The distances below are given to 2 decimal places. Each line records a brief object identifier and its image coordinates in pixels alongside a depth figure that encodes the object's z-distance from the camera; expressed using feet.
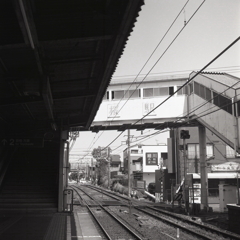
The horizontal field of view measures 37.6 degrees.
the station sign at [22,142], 50.16
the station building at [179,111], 67.22
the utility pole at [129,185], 113.09
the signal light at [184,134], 67.86
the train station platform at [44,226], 35.29
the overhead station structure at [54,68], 23.99
